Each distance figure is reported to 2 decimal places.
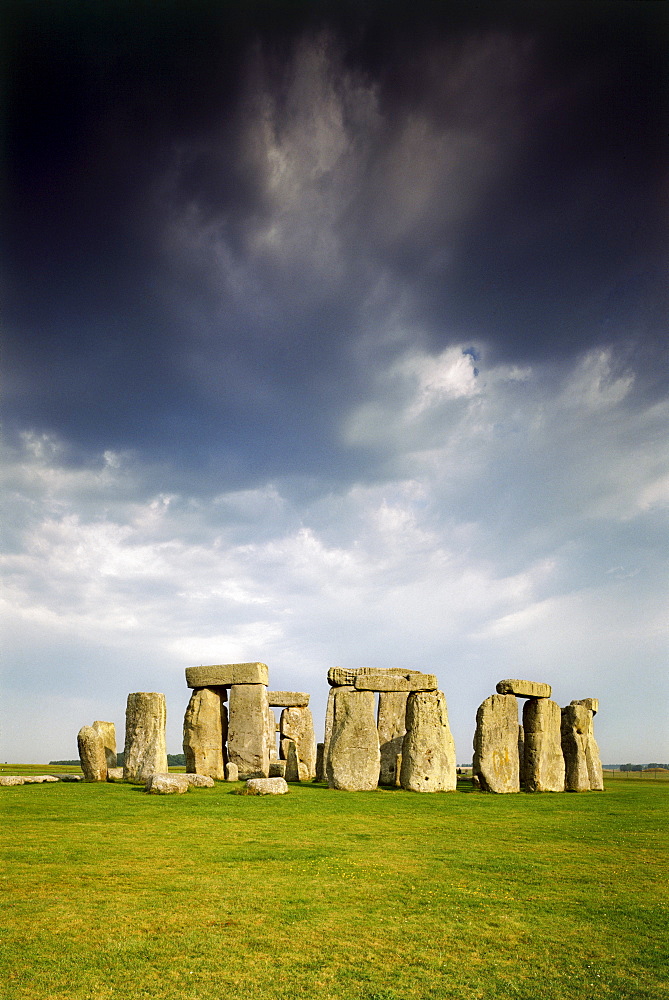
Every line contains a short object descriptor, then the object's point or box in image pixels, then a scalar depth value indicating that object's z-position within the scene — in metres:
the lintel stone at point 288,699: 20.92
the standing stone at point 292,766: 18.47
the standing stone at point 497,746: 15.32
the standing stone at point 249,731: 17.22
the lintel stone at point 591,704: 18.31
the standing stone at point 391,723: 19.31
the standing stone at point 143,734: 16.03
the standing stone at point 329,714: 15.90
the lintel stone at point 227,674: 17.53
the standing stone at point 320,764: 18.77
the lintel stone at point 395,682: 15.43
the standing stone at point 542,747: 16.06
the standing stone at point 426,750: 14.77
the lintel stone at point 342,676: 16.25
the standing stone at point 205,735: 17.41
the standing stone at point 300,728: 20.62
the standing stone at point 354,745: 14.58
